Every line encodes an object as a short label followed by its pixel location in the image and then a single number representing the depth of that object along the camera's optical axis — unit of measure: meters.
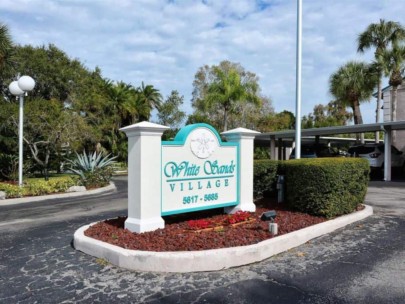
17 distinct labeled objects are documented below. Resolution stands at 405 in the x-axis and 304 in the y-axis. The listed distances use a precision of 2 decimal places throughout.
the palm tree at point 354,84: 25.75
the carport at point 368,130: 16.70
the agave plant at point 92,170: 14.66
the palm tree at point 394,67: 22.28
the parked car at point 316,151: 21.41
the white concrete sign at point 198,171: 6.41
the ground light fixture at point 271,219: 5.89
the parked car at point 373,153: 19.27
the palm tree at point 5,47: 14.55
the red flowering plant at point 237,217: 6.74
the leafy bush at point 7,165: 15.85
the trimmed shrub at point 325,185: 7.38
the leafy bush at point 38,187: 11.89
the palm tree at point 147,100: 32.56
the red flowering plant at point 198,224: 6.27
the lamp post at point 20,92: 12.39
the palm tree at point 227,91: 26.66
